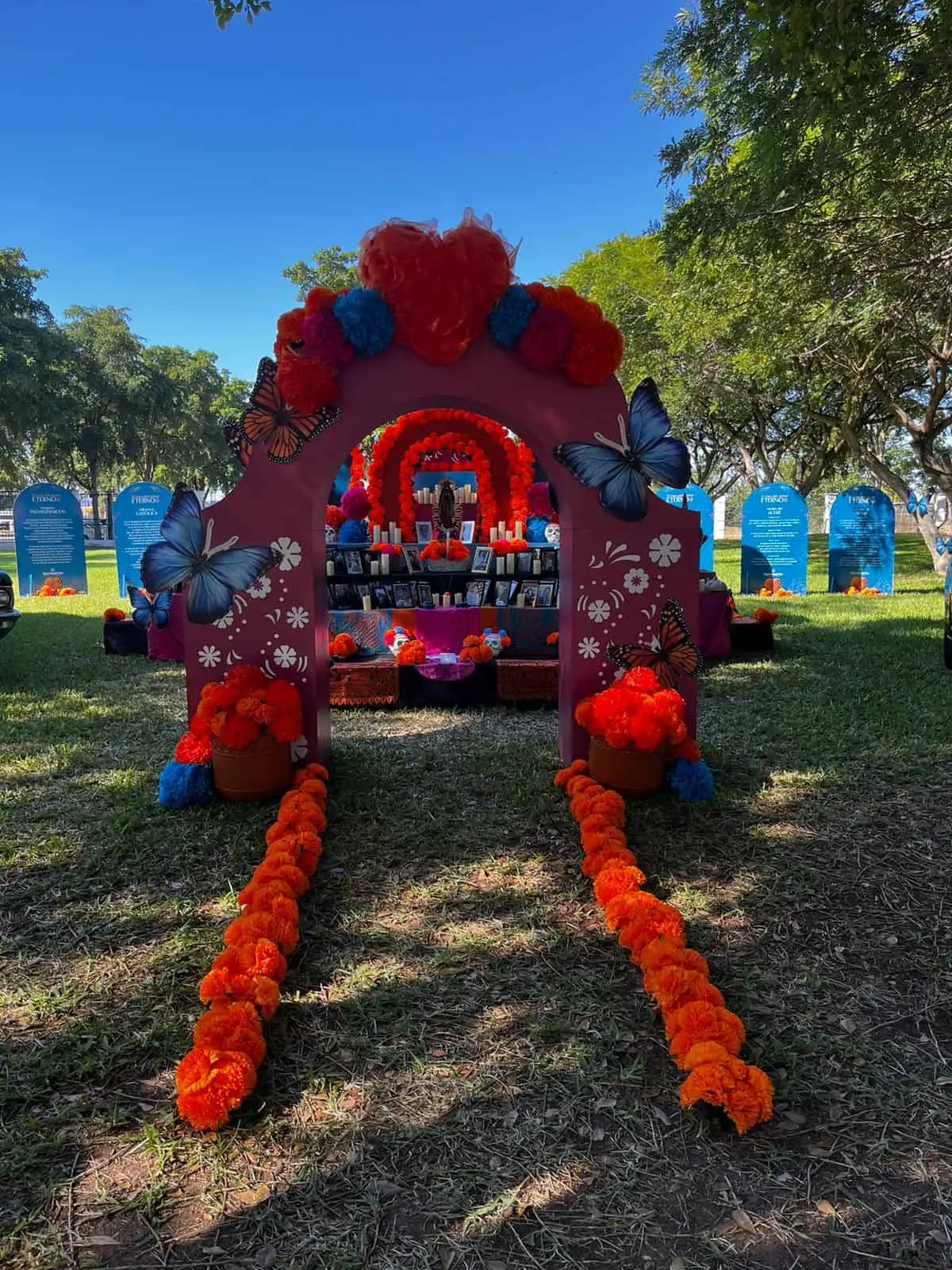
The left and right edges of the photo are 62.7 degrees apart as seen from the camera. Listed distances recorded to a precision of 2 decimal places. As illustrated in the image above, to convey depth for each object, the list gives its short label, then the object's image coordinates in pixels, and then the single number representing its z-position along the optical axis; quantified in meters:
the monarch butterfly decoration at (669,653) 4.79
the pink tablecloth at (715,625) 8.80
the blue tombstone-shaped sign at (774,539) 14.55
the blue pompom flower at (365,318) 4.47
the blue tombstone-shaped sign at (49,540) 14.27
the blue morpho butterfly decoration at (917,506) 17.03
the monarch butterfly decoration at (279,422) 4.64
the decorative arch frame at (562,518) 4.67
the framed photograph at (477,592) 8.10
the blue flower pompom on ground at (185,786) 4.50
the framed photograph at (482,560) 8.36
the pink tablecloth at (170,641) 9.10
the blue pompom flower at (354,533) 9.16
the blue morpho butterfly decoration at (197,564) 4.64
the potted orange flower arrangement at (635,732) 4.43
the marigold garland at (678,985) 2.19
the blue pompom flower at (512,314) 4.51
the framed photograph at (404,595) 8.02
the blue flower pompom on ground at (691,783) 4.58
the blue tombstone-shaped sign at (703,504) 16.72
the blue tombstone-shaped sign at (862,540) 14.48
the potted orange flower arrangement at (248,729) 4.37
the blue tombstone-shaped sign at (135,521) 13.95
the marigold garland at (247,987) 2.20
